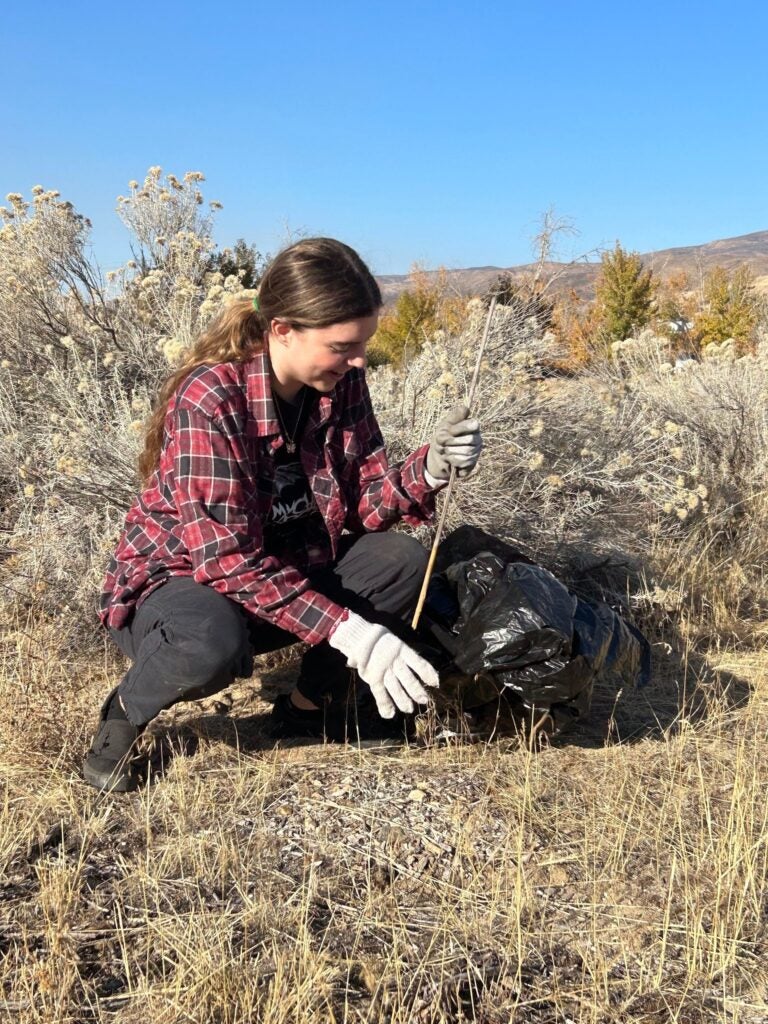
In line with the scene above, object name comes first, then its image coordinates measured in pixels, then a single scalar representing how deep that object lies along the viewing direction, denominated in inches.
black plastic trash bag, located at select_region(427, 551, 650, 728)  96.3
